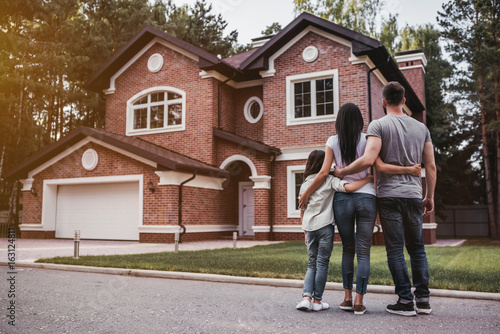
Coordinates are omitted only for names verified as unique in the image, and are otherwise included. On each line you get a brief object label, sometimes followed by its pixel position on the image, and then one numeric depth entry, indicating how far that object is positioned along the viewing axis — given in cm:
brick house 1572
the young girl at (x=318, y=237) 452
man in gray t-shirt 432
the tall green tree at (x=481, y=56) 2259
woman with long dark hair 436
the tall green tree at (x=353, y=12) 2986
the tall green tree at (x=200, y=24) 3091
